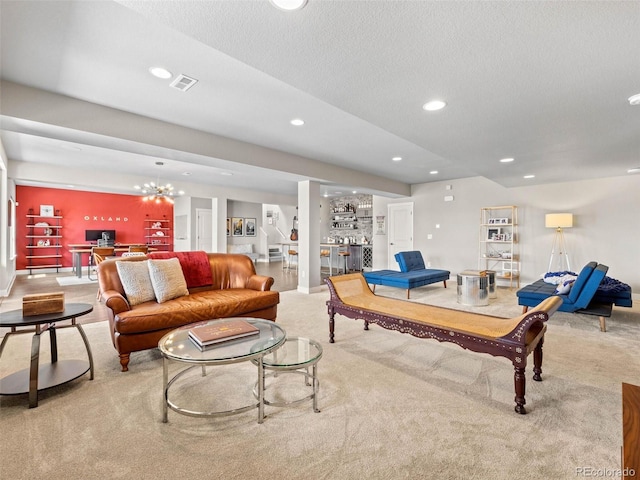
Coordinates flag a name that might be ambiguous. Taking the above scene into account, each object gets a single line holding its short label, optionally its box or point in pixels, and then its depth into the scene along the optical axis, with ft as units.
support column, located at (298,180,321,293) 20.45
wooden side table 6.73
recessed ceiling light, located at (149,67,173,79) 8.64
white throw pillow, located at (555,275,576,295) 13.29
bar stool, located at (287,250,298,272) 34.05
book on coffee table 6.66
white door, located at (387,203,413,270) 28.17
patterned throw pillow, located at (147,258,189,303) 10.44
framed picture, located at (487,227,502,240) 23.35
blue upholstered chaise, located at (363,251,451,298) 18.38
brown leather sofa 8.71
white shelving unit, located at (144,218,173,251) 35.63
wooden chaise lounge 6.72
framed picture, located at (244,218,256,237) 40.47
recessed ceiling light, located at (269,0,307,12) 4.98
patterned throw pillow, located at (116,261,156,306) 10.00
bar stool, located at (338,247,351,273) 29.75
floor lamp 19.37
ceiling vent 9.10
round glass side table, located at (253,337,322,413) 6.45
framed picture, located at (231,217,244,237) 39.47
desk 26.16
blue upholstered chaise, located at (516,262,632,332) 12.21
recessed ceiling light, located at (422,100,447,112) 8.65
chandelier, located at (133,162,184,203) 24.35
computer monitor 31.12
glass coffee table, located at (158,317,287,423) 6.00
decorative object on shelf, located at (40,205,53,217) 29.04
